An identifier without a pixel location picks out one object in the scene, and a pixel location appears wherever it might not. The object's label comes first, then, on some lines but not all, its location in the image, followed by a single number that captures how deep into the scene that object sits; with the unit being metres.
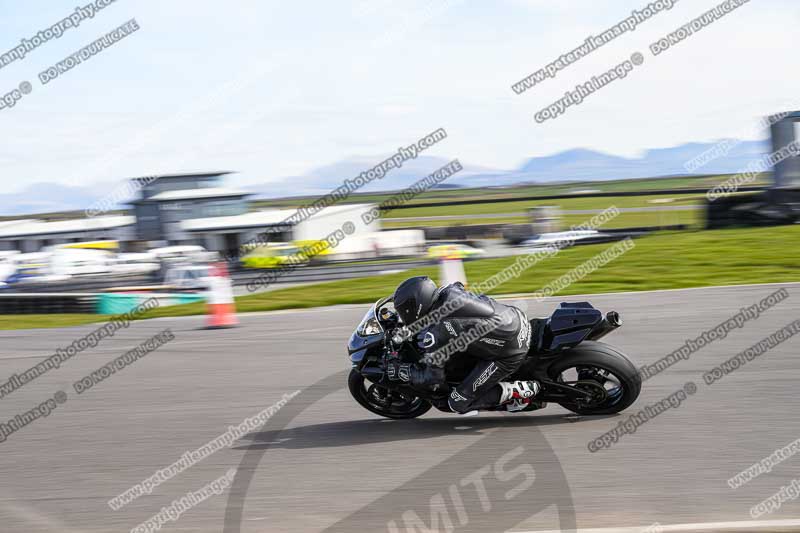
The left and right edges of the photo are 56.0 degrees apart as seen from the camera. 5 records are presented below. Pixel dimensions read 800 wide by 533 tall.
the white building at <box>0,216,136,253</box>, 54.25
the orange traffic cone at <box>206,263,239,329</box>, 12.20
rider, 5.68
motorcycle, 5.71
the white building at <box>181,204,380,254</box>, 44.41
